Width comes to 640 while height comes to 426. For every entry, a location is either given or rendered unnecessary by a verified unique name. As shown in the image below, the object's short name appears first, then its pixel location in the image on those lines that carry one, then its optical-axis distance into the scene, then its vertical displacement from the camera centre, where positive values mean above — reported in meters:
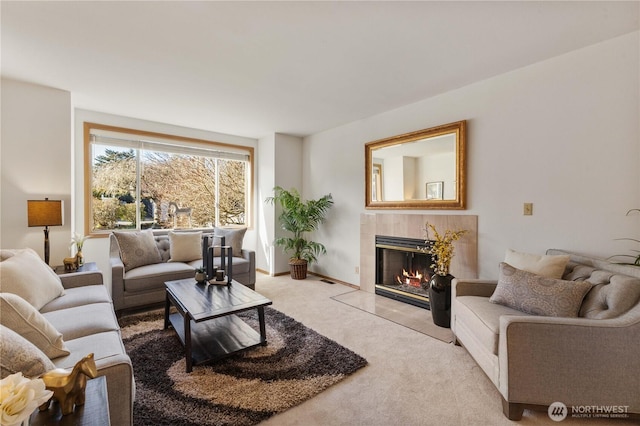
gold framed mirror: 3.18 +0.53
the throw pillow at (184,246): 3.77 -0.47
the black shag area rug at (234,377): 1.67 -1.17
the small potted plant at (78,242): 3.06 -0.35
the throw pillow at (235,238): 4.13 -0.39
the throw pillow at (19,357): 1.02 -0.55
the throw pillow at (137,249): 3.39 -0.46
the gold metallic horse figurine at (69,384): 0.94 -0.58
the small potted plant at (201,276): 2.79 -0.64
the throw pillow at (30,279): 1.83 -0.47
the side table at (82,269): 2.89 -0.60
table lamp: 2.78 -0.02
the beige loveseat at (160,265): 3.09 -0.68
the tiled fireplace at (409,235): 3.06 -0.31
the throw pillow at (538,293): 1.83 -0.57
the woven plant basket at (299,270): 4.75 -0.98
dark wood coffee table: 2.12 -0.88
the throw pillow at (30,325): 1.28 -0.53
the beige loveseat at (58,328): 1.10 -0.67
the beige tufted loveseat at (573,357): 1.54 -0.82
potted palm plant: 4.70 -0.18
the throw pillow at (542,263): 2.14 -0.42
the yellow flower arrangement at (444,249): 2.95 -0.40
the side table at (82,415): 0.92 -0.68
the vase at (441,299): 2.82 -0.89
